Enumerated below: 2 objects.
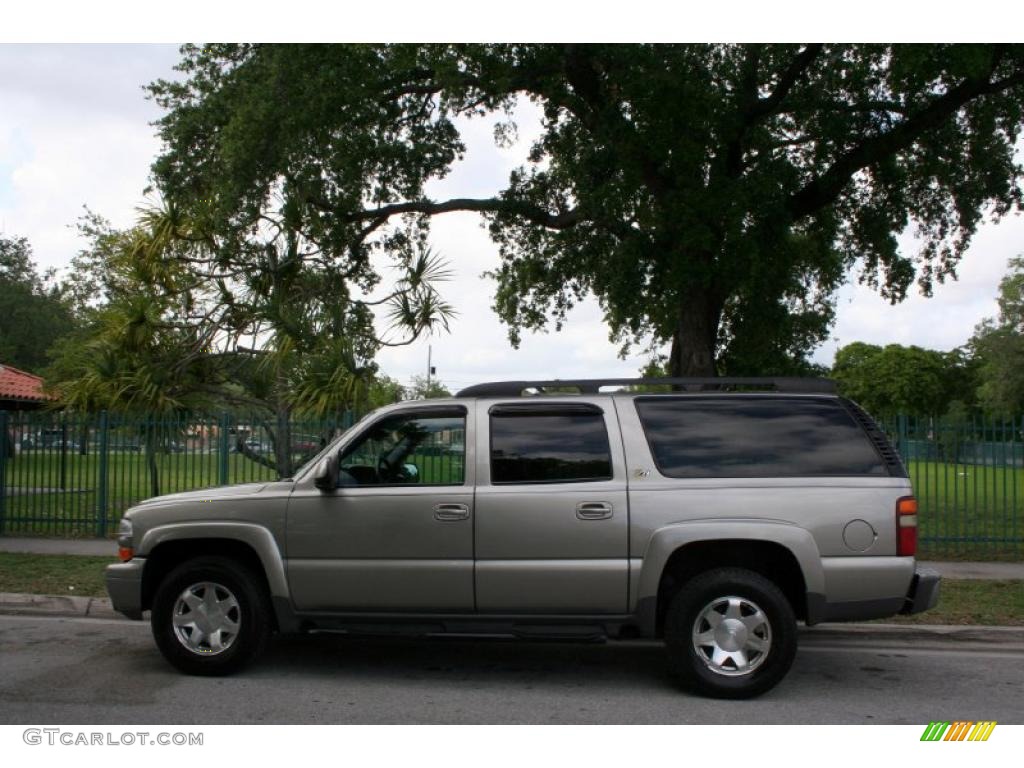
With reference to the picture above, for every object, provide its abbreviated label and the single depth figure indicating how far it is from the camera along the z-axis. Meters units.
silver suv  6.11
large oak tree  14.54
